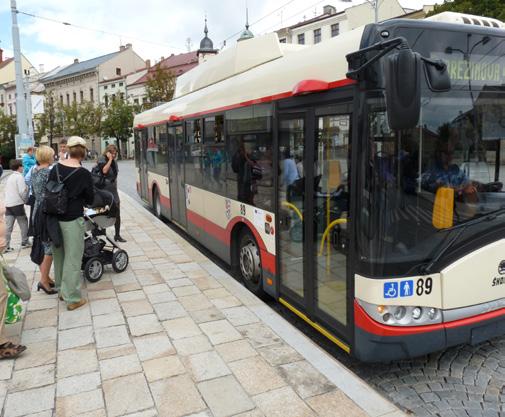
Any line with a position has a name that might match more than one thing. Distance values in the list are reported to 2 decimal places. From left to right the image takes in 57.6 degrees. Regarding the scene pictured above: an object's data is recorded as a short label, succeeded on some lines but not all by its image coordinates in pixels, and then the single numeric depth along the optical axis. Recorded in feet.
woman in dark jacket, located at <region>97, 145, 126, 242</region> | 27.68
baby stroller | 20.21
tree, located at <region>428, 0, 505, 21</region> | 75.20
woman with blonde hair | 18.07
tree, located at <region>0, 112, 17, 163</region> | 148.20
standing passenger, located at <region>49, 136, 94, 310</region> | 16.24
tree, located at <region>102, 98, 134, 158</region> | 180.75
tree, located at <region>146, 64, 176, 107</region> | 155.74
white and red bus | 10.77
